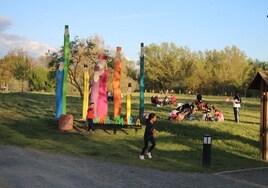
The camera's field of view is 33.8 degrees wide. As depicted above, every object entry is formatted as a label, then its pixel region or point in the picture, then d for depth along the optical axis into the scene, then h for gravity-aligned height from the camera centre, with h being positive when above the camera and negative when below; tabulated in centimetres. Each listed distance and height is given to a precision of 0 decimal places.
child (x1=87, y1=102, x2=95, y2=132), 1956 -100
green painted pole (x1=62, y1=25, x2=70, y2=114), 2425 +221
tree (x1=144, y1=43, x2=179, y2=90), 9812 +655
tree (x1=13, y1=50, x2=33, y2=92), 6869 +346
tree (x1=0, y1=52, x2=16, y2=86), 7419 +365
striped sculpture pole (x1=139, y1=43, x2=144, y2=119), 2500 +104
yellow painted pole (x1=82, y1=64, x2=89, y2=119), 2309 -24
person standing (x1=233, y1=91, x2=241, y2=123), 2488 -52
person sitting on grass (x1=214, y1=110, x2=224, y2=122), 2467 -108
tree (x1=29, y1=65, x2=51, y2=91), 7081 +214
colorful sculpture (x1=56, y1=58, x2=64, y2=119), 2378 +32
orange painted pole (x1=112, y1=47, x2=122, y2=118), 2338 +59
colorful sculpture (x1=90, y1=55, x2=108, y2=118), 2272 +34
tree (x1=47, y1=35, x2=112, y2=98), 3638 +339
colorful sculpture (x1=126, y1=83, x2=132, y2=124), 2236 -47
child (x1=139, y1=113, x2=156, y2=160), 1394 -119
